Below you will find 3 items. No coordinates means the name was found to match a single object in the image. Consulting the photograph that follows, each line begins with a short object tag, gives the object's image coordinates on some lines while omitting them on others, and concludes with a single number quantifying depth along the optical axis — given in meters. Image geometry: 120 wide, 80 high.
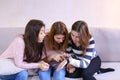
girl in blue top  1.80
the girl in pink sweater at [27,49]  1.74
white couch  2.12
